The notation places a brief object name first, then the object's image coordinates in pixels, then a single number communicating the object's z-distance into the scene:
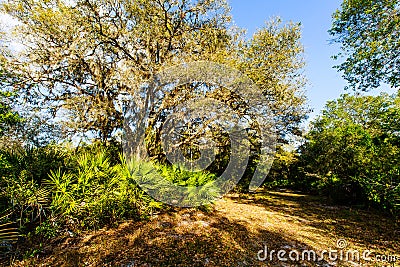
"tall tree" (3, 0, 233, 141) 6.62
